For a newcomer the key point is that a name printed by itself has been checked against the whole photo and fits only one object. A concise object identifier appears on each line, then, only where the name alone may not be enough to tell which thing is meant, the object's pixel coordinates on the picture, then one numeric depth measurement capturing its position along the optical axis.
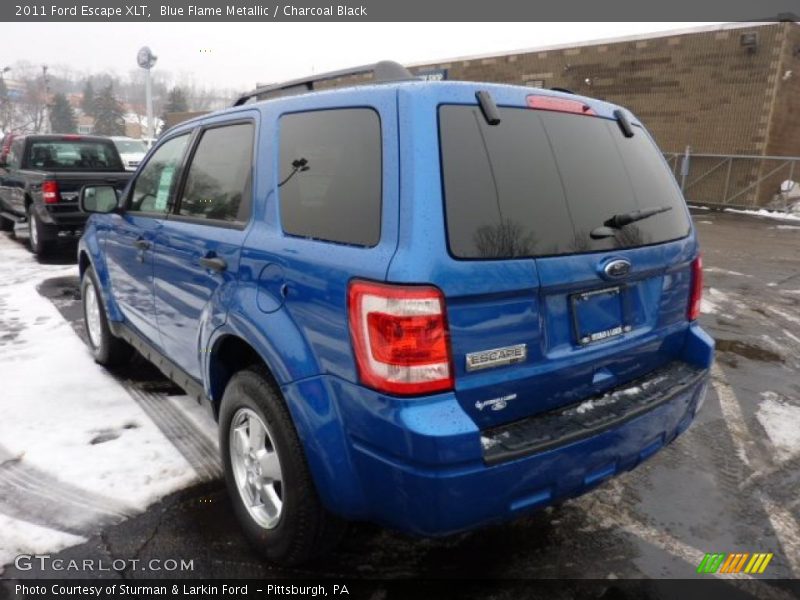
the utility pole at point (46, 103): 67.25
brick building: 17.17
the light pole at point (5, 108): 61.50
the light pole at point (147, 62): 29.52
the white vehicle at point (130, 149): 19.19
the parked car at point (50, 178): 8.57
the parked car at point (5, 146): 12.35
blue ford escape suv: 1.87
